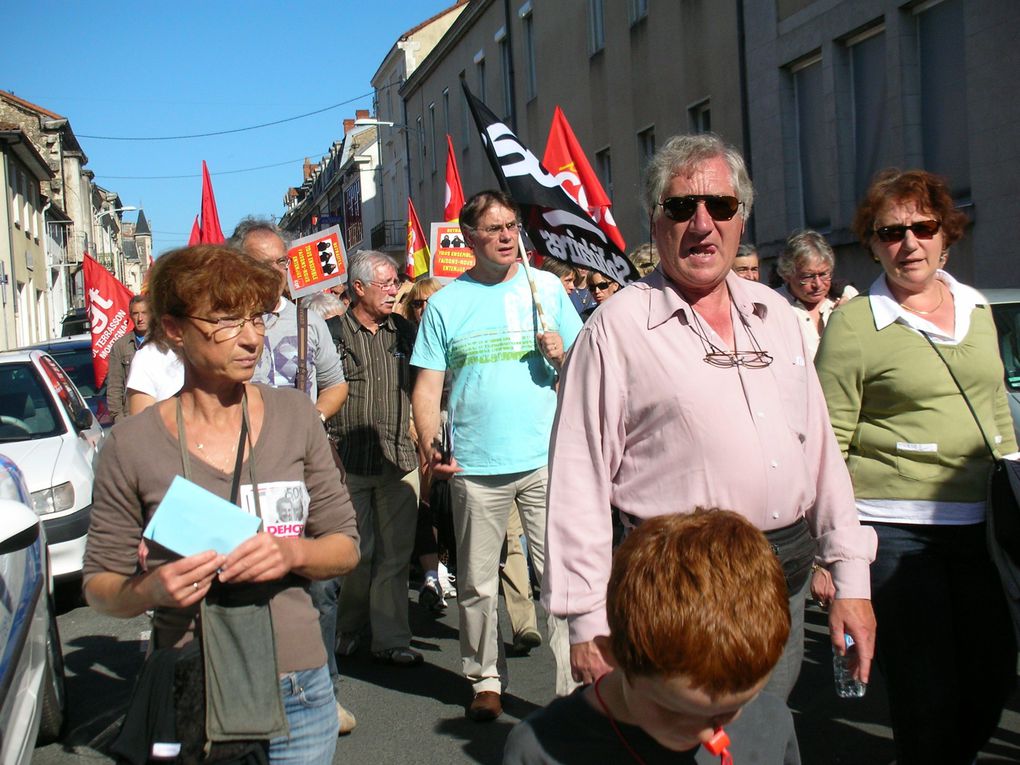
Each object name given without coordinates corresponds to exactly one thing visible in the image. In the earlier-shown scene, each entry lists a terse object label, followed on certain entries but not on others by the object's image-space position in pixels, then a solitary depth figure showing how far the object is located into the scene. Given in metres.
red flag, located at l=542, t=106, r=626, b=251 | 9.05
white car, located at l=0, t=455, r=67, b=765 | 3.48
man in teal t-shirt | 5.07
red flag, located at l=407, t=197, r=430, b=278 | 14.45
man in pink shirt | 2.69
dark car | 13.85
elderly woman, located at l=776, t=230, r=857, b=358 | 6.40
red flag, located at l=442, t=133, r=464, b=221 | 13.32
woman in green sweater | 3.36
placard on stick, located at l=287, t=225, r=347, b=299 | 10.96
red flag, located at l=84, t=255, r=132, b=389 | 13.88
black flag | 5.53
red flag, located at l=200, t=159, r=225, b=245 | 8.66
